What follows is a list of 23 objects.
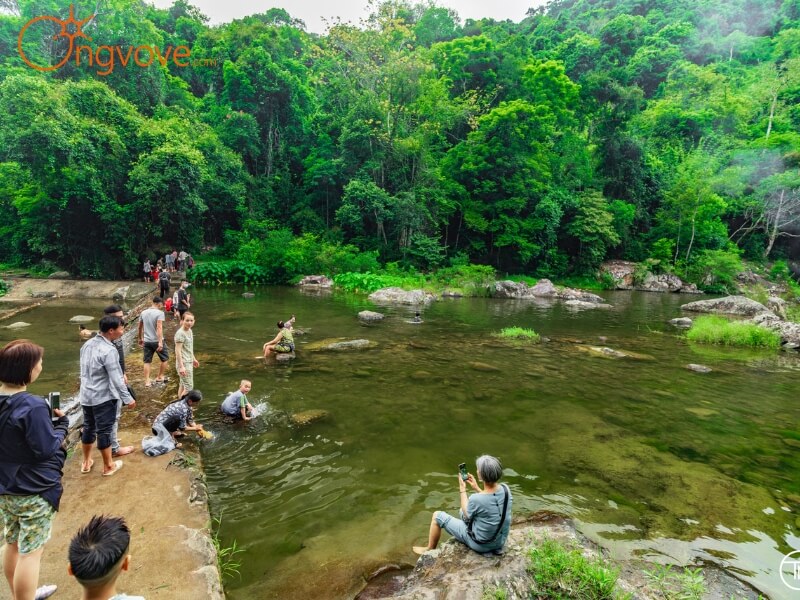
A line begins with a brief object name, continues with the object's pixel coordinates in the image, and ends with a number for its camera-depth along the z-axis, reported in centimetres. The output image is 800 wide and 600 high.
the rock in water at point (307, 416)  768
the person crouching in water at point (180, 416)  615
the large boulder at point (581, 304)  2519
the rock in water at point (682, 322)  1994
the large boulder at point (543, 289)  3075
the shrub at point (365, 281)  2795
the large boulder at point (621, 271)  3650
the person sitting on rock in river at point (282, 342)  1132
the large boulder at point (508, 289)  2947
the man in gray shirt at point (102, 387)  494
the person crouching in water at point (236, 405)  745
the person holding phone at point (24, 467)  282
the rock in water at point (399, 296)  2435
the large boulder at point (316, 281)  2940
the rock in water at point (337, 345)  1280
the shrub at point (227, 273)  2820
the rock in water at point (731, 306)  2353
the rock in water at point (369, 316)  1766
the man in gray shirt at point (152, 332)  833
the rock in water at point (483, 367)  1152
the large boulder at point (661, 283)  3553
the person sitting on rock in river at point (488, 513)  384
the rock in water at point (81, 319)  1468
